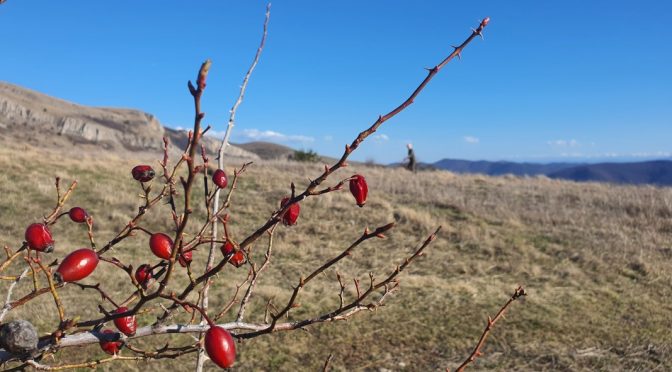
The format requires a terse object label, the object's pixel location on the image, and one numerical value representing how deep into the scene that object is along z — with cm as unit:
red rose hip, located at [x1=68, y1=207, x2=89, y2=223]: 34
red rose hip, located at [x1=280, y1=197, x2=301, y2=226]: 31
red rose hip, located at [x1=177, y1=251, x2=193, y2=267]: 29
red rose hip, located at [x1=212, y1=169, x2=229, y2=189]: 31
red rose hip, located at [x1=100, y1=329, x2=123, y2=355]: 31
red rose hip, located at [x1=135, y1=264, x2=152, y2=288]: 31
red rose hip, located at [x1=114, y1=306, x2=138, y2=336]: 28
